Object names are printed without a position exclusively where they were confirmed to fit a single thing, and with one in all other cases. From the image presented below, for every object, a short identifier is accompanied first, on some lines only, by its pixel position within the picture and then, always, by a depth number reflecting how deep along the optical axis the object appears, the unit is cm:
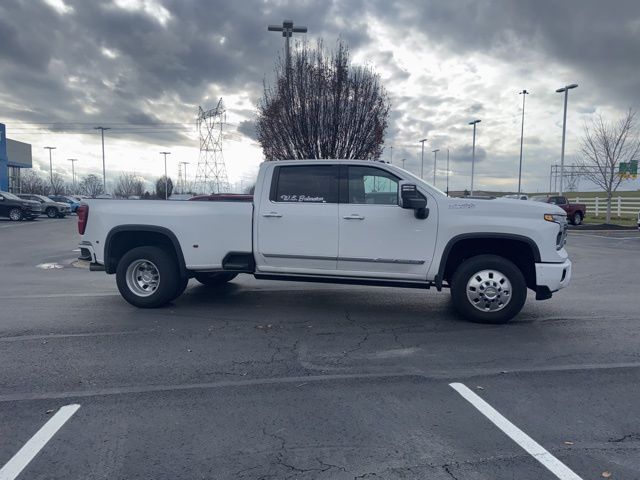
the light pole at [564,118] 3339
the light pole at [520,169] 4141
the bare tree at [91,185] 8944
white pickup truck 602
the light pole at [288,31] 1764
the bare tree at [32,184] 6779
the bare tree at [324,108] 1872
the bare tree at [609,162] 3134
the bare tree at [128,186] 8344
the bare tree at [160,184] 6421
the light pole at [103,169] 6122
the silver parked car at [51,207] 3512
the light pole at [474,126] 4574
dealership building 5662
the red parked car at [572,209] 3020
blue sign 4859
